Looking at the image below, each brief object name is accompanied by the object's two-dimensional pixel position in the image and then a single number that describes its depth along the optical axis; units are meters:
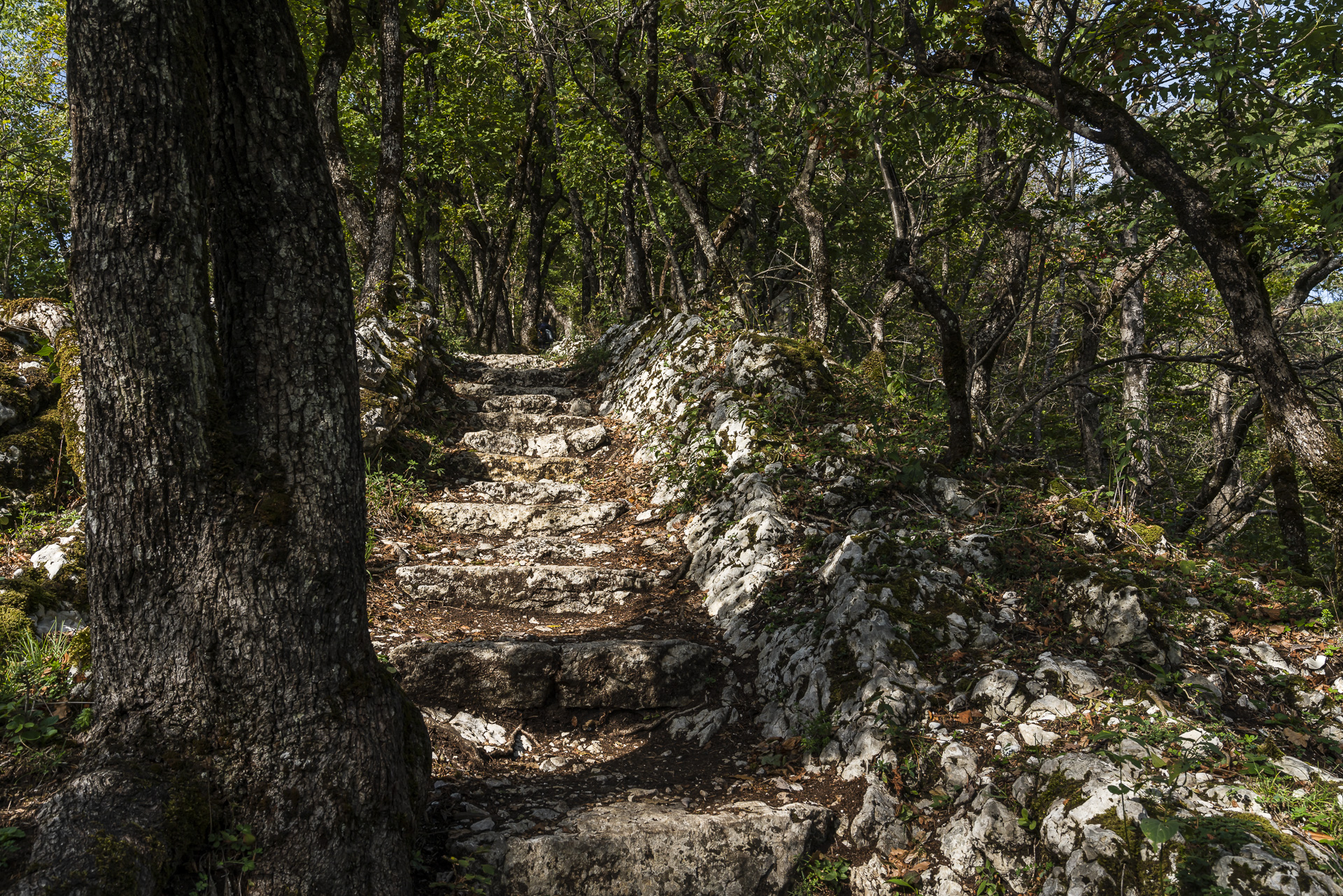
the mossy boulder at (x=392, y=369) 7.45
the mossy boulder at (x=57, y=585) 4.11
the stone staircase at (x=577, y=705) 3.25
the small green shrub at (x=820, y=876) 3.24
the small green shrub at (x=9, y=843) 2.55
